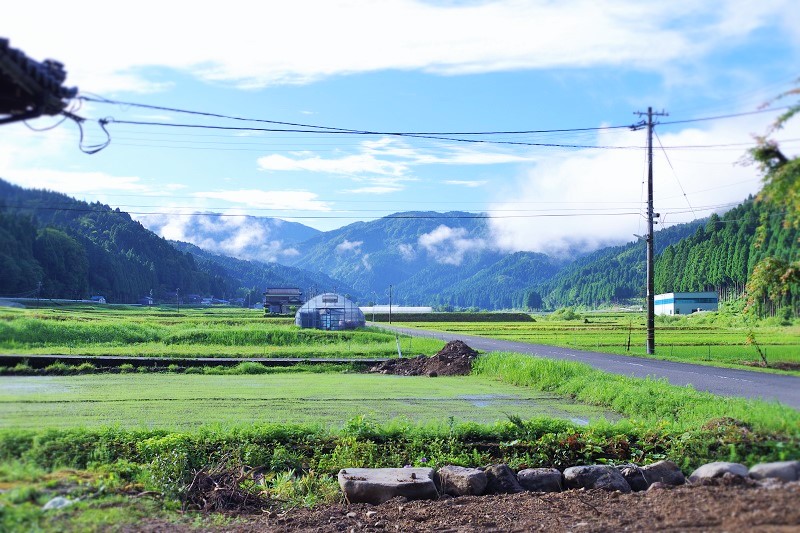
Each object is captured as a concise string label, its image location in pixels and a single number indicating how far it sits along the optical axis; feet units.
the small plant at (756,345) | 57.26
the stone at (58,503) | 22.37
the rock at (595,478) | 29.40
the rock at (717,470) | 25.86
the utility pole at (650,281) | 100.94
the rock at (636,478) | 29.68
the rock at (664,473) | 29.66
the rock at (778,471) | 24.17
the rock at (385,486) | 28.73
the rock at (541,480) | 30.42
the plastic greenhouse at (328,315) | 199.82
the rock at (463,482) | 29.81
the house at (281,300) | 311.47
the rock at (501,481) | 30.22
